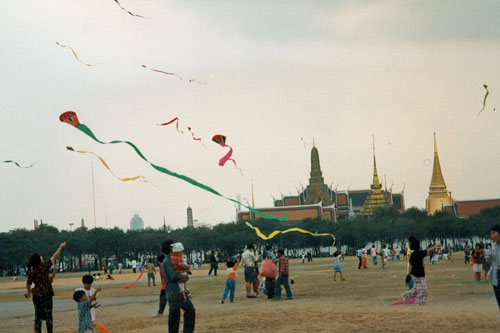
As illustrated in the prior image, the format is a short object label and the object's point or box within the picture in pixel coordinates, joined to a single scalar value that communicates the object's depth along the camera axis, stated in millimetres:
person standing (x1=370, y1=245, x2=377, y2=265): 49625
